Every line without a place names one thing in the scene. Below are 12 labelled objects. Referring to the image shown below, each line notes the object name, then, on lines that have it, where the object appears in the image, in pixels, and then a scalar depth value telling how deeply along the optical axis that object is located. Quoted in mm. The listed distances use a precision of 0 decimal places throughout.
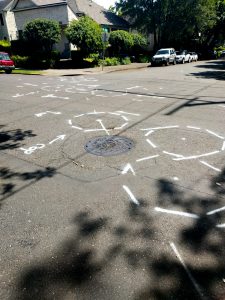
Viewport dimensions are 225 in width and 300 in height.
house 35719
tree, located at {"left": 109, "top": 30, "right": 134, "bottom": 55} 32875
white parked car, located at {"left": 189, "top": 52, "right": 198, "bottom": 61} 39062
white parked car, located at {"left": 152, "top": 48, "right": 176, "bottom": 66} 31047
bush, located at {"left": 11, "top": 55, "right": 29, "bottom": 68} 29980
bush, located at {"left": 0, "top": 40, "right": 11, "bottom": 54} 34344
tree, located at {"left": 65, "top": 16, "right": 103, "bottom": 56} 27406
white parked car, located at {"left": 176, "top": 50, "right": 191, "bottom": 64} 34497
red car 25156
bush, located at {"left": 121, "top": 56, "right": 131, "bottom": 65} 33031
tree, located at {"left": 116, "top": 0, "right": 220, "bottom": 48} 40188
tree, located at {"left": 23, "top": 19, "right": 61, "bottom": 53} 27906
